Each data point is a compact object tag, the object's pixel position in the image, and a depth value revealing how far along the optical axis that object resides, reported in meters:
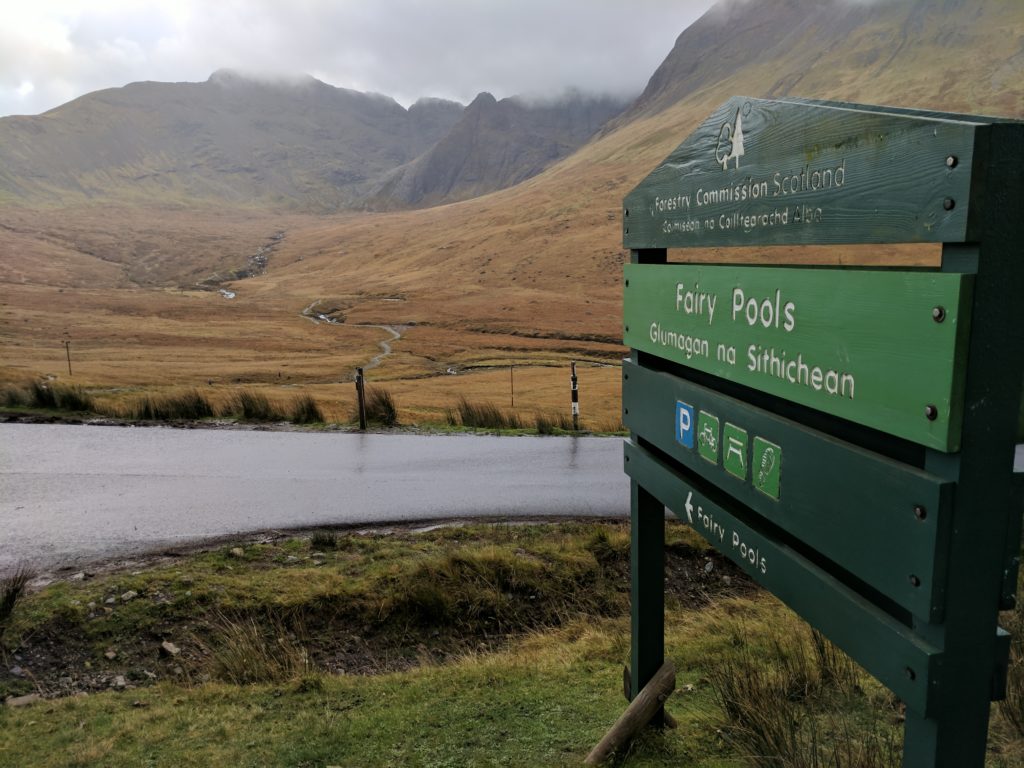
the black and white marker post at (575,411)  14.17
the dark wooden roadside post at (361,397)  13.45
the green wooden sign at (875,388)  1.70
